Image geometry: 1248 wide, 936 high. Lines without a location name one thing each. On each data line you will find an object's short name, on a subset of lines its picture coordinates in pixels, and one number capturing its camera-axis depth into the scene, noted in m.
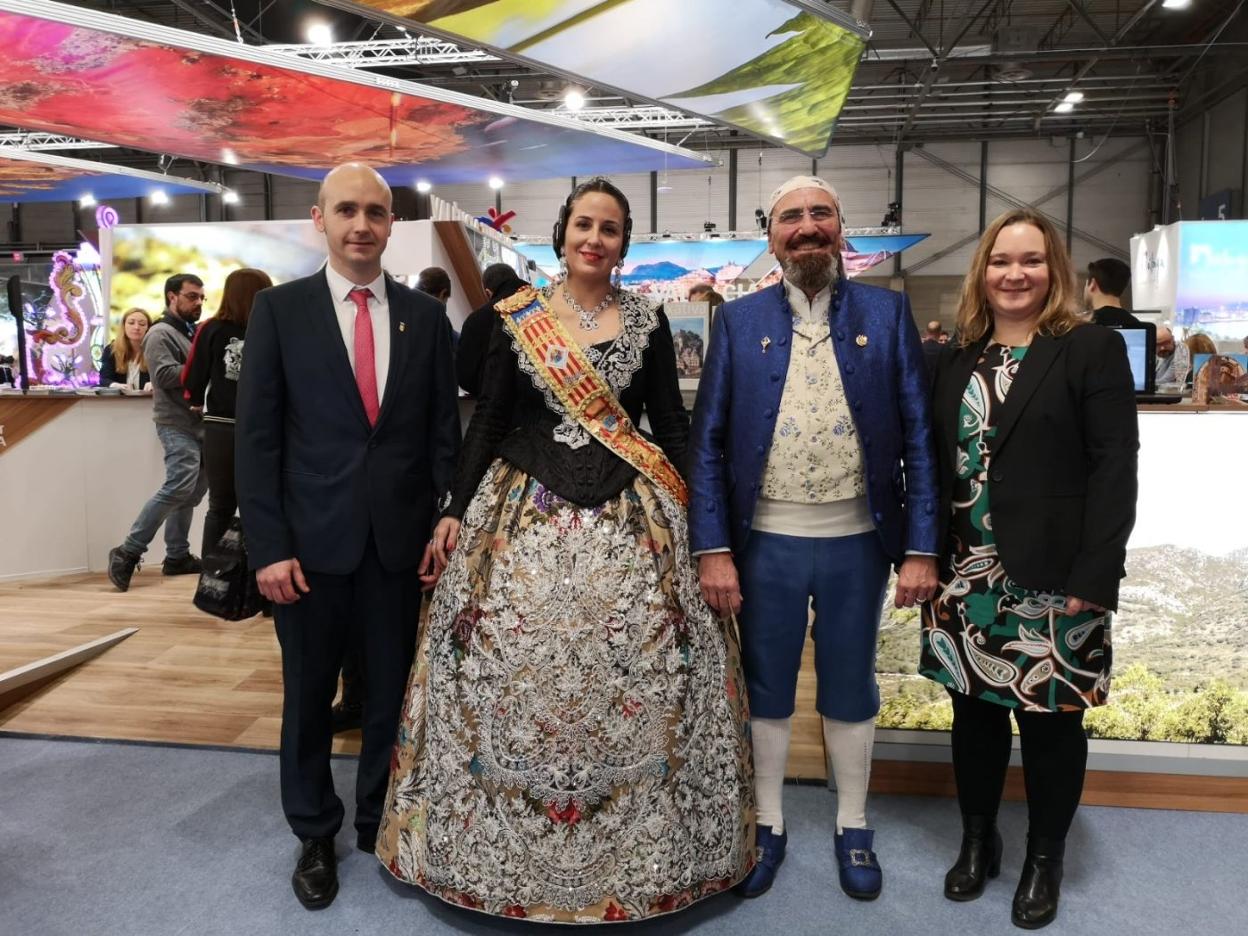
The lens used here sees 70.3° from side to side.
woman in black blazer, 1.83
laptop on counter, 2.80
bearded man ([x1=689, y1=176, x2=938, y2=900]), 1.96
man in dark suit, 2.00
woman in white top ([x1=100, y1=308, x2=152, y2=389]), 6.07
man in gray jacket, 4.73
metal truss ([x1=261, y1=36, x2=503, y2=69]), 9.77
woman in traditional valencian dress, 1.87
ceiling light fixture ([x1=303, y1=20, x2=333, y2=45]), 9.36
